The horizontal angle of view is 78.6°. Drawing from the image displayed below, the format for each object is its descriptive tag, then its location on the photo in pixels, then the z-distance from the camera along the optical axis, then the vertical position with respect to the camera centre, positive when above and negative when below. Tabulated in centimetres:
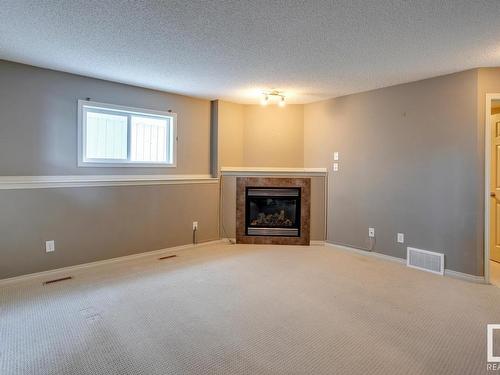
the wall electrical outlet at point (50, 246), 345 -69
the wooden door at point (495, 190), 395 +0
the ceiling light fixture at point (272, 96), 442 +137
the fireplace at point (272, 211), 502 -39
